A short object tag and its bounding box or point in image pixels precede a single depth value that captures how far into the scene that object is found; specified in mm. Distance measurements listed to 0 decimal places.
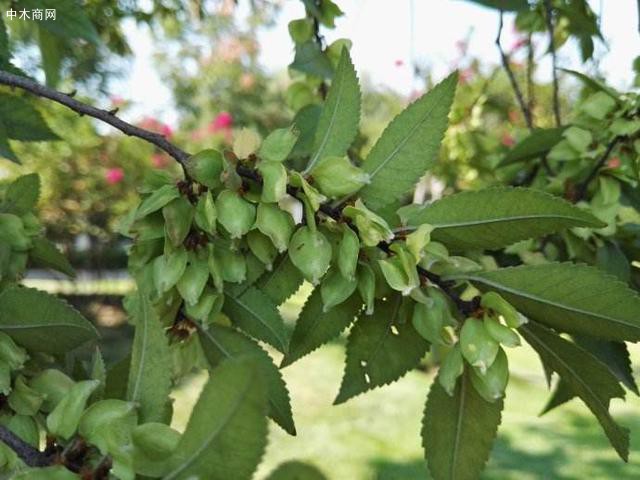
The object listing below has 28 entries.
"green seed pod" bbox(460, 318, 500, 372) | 132
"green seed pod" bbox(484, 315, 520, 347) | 132
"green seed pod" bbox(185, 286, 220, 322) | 146
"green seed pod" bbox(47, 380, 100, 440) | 119
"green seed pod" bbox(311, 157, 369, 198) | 136
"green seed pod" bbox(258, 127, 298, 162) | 137
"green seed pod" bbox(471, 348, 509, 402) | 135
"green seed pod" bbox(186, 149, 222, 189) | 135
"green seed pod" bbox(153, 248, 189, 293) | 141
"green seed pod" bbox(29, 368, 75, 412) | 141
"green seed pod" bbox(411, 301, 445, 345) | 138
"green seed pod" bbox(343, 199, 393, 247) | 130
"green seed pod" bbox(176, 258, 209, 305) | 143
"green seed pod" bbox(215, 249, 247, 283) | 145
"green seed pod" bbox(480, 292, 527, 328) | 134
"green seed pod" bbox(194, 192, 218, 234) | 132
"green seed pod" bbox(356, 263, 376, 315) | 137
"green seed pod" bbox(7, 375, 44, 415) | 137
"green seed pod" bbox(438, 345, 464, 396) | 140
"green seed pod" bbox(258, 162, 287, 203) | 130
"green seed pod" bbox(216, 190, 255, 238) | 132
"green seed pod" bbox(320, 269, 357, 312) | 137
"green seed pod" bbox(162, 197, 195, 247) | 135
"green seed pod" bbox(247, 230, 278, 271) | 143
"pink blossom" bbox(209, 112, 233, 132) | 4279
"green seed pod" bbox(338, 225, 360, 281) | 130
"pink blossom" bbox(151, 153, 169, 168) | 4215
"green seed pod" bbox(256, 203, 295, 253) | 133
